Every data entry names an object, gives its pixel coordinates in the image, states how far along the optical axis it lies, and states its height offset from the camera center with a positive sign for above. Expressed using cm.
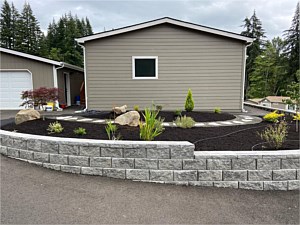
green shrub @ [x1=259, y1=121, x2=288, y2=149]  332 -84
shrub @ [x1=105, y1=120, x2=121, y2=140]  366 -84
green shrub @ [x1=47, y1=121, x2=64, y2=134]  414 -78
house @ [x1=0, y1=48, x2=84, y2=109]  1004 +84
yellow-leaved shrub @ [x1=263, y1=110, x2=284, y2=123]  564 -78
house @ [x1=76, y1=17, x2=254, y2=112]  879 +103
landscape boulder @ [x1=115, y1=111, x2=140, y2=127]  493 -70
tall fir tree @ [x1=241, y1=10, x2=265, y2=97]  2892 +768
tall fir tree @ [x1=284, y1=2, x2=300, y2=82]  2392 +538
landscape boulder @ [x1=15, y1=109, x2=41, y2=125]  513 -64
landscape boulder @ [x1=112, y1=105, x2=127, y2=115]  666 -64
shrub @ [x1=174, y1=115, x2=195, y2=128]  489 -79
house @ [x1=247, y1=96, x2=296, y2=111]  1599 -97
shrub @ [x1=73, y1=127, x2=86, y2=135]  398 -81
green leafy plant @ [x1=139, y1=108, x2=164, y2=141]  354 -67
